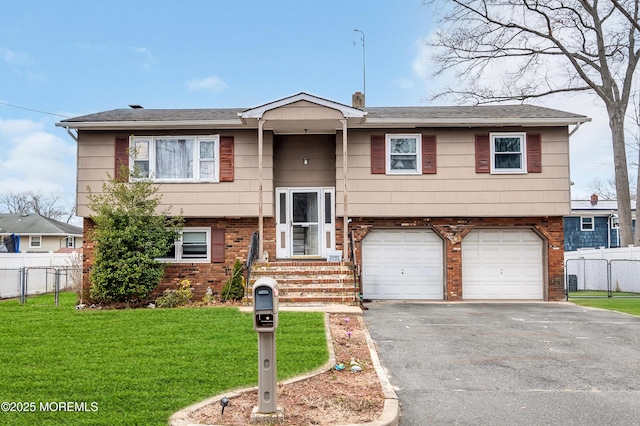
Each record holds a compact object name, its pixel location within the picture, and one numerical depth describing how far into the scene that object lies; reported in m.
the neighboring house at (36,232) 36.04
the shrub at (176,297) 13.24
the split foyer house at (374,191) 14.74
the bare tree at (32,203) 57.44
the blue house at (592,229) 33.19
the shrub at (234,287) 13.62
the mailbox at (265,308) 4.52
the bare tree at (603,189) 47.97
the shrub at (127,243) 12.55
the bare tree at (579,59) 21.28
